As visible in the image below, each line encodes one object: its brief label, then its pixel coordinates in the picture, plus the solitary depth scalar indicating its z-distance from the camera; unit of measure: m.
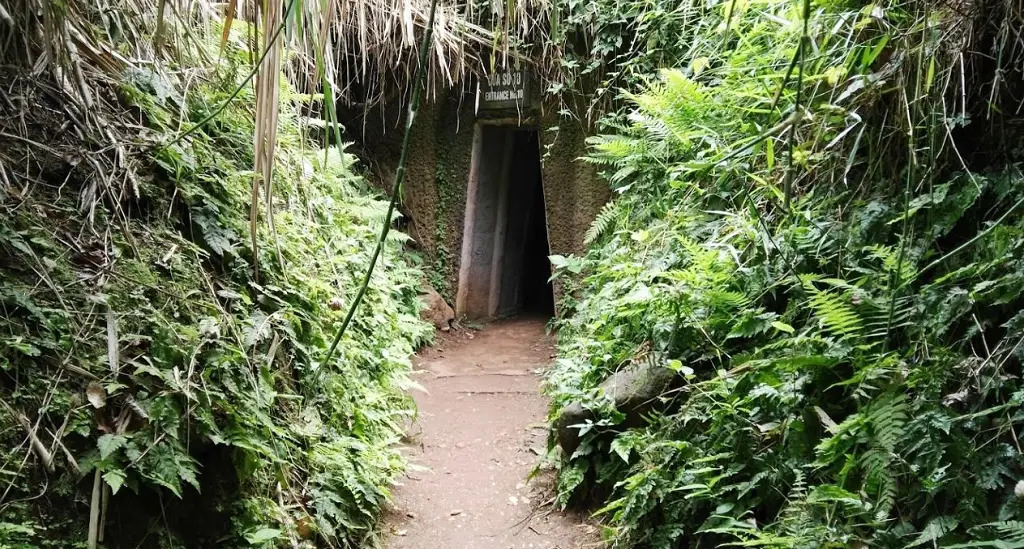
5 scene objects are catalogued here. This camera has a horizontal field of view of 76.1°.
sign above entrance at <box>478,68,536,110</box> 7.16
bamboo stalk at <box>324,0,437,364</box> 1.04
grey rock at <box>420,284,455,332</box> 7.16
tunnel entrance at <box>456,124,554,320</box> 7.97
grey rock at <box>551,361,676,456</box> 3.28
